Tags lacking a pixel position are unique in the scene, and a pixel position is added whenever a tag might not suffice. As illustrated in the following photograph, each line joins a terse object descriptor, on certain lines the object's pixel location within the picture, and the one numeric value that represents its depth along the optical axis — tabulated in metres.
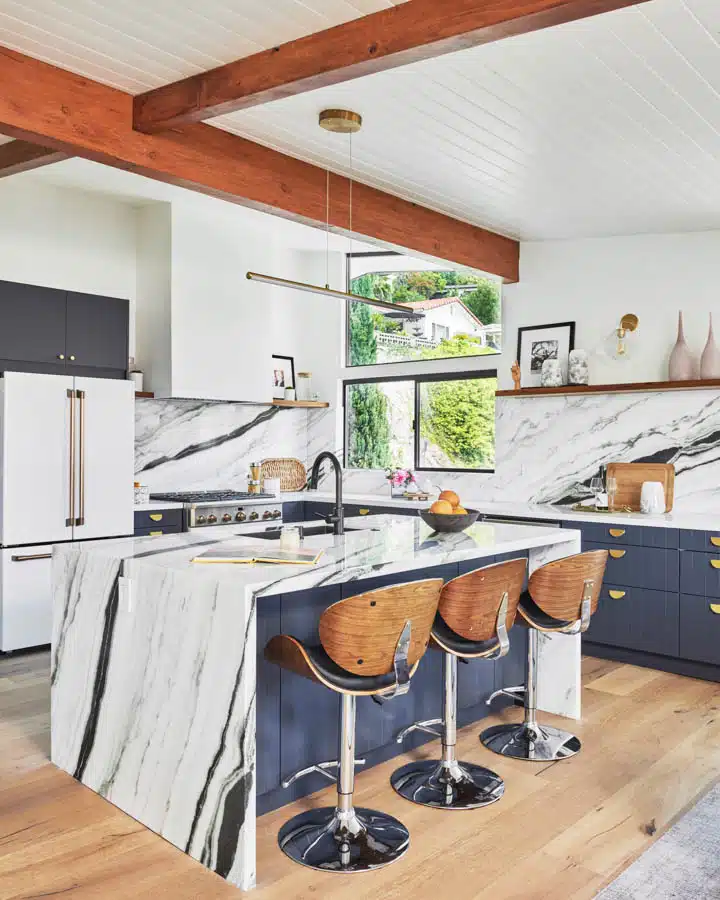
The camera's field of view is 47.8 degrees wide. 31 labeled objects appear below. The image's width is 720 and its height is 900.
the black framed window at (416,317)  6.43
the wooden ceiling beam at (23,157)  3.90
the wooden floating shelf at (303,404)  6.86
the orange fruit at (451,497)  3.66
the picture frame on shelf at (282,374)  7.03
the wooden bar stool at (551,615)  3.33
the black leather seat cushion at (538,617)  3.38
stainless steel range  5.60
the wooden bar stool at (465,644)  2.95
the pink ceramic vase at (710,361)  5.03
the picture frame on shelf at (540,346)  5.79
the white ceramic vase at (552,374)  5.74
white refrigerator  4.75
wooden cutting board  5.25
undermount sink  3.60
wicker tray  6.96
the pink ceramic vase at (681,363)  5.16
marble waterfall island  2.44
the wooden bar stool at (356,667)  2.48
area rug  2.36
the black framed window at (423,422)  6.41
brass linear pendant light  3.51
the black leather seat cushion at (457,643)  2.97
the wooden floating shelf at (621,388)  5.04
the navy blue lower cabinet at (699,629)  4.51
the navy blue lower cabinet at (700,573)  4.52
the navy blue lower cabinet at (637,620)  4.68
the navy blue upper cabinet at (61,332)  4.96
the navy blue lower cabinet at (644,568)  4.68
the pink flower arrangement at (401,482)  6.60
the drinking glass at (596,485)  5.55
